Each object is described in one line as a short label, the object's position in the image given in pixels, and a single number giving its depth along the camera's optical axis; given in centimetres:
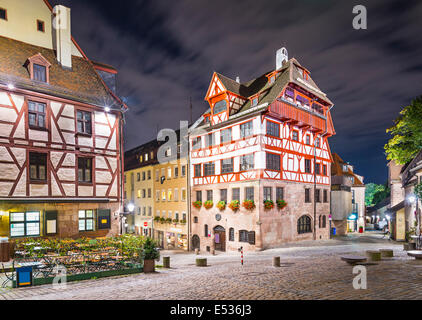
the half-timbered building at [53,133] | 1666
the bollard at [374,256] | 1423
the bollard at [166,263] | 1608
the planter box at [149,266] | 1413
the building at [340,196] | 3731
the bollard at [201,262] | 1667
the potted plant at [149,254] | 1415
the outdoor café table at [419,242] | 1784
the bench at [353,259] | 1297
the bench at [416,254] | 1312
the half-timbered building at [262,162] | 2570
